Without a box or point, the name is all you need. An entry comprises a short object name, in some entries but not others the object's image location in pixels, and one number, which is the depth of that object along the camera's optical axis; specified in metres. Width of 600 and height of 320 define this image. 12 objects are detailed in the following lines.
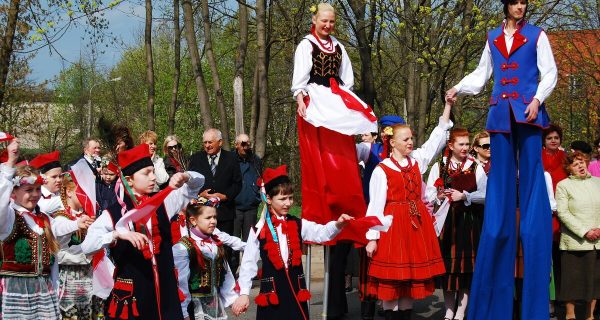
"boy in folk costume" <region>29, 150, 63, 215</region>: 8.15
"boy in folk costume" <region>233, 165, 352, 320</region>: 6.24
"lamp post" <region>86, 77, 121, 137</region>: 37.00
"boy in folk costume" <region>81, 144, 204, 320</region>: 5.91
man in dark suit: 10.92
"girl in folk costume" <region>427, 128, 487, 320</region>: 8.41
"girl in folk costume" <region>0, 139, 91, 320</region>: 6.42
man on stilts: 6.47
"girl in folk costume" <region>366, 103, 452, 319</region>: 7.50
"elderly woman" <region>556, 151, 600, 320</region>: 8.86
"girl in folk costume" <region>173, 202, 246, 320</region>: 6.91
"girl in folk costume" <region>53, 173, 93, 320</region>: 8.03
